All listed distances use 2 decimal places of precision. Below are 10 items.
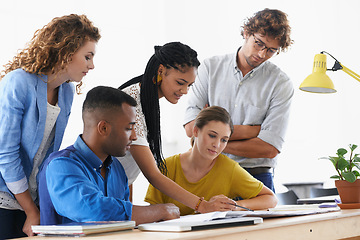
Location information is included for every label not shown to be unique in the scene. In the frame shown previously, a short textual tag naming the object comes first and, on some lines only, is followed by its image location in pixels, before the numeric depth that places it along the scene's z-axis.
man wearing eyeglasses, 3.38
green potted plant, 3.00
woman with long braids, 2.96
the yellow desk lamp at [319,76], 3.36
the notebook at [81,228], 2.31
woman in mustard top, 3.20
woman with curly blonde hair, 2.72
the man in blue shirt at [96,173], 2.48
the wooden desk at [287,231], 2.29
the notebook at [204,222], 2.34
